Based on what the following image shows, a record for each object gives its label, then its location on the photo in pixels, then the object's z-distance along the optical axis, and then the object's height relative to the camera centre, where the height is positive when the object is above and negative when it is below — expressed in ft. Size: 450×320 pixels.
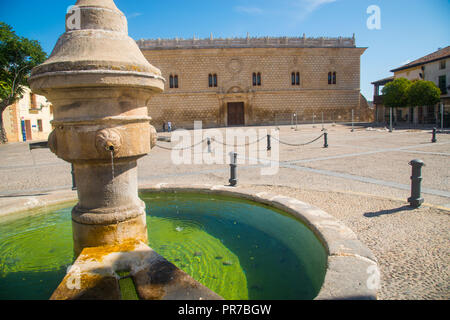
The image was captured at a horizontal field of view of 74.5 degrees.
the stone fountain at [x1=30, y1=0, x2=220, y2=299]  7.16 +0.27
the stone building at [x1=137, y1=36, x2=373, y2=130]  103.71 +18.38
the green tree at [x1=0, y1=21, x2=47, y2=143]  62.95 +17.77
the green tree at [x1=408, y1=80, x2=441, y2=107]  78.31 +8.36
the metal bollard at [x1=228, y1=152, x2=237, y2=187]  17.75 -2.50
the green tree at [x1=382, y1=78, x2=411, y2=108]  82.28 +9.14
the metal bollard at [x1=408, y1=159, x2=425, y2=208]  12.66 -2.73
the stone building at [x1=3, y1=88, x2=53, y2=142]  82.84 +6.17
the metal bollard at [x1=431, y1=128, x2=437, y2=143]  41.39 -1.87
